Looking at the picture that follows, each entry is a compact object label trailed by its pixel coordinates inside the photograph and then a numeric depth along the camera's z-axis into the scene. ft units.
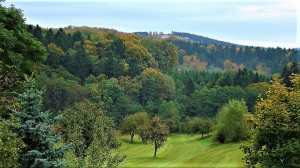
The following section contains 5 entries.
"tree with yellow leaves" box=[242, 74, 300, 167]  60.70
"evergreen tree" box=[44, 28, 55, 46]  349.25
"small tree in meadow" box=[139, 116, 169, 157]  182.19
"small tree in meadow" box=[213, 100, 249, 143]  200.23
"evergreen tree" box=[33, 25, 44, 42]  335.47
